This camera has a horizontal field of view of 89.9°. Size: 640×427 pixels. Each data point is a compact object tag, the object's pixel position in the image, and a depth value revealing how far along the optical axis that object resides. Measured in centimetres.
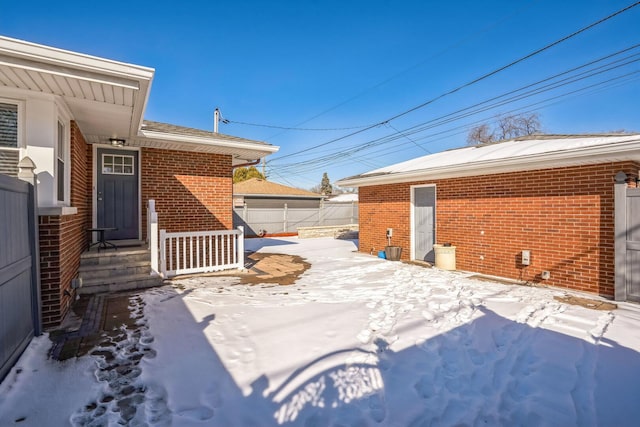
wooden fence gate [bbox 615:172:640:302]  515
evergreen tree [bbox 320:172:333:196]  6168
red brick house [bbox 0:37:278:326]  361
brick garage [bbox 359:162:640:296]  571
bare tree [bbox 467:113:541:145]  2400
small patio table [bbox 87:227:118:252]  615
